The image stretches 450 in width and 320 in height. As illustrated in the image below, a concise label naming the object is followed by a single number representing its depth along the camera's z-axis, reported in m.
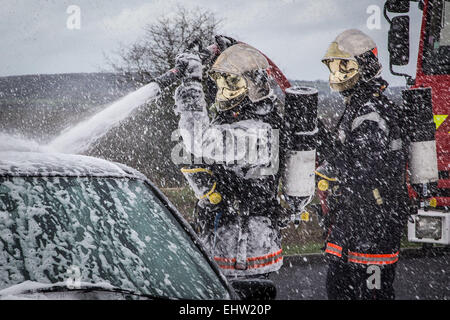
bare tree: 12.34
